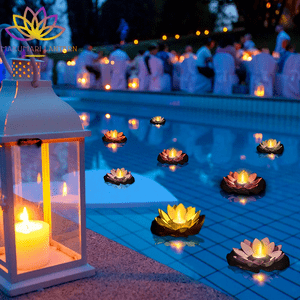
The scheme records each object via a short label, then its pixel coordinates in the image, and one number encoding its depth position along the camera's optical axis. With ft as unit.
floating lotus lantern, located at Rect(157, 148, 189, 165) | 16.02
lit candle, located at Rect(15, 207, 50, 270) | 5.40
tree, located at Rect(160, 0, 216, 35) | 90.63
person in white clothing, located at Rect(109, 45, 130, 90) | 45.46
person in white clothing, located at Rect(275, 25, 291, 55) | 43.27
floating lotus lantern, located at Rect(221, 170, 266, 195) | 11.94
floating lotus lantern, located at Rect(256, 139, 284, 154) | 18.03
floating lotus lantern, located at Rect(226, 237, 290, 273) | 7.18
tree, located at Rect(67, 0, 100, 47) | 94.89
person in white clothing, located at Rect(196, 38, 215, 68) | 38.40
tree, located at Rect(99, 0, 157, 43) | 97.09
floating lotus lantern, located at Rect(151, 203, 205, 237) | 8.69
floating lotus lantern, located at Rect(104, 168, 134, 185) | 12.93
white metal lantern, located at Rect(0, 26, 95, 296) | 5.10
